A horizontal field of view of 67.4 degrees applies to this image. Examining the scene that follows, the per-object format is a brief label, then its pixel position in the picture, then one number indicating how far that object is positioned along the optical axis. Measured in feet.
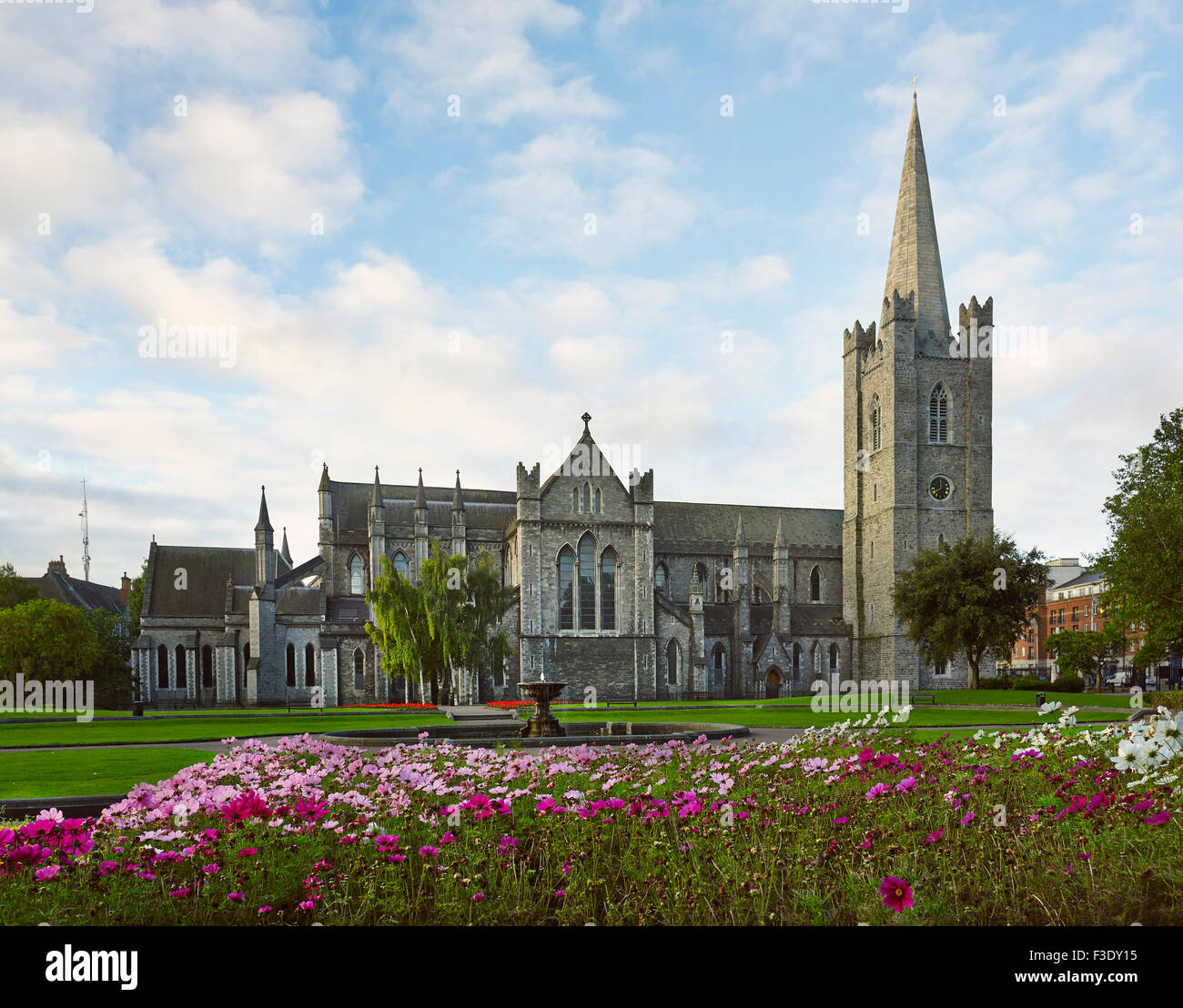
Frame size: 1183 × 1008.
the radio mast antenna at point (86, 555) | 285.23
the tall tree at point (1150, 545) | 100.22
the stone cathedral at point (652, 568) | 185.88
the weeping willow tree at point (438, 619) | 139.23
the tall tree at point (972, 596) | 145.89
